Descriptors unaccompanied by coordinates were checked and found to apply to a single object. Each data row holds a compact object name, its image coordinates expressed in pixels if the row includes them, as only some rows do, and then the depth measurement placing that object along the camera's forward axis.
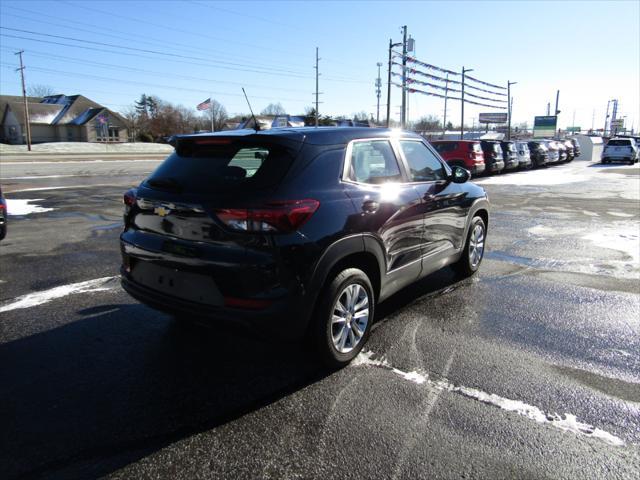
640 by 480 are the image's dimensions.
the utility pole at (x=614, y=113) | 119.81
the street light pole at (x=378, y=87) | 60.71
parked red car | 20.66
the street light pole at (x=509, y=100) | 65.44
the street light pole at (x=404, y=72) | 41.03
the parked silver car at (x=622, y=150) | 33.72
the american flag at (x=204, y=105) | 44.09
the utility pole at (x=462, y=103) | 53.96
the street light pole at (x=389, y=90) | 40.03
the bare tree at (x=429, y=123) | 115.31
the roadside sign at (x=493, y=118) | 80.44
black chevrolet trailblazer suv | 3.01
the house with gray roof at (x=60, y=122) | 71.62
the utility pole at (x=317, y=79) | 63.85
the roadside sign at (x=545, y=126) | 74.62
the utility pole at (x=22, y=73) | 55.61
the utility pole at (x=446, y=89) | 51.95
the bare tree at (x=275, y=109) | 108.66
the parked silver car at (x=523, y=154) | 26.88
